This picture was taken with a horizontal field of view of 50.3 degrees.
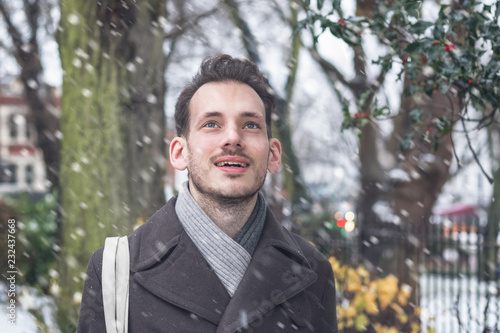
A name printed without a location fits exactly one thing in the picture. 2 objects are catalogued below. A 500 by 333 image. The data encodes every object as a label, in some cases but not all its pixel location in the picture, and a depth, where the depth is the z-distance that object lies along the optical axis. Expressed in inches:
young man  84.6
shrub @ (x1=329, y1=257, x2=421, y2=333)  212.5
